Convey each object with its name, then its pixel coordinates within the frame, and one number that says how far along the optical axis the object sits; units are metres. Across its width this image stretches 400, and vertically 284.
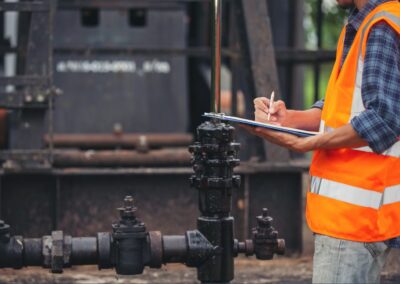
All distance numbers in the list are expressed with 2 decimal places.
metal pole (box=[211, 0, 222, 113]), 7.26
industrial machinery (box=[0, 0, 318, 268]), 7.32
